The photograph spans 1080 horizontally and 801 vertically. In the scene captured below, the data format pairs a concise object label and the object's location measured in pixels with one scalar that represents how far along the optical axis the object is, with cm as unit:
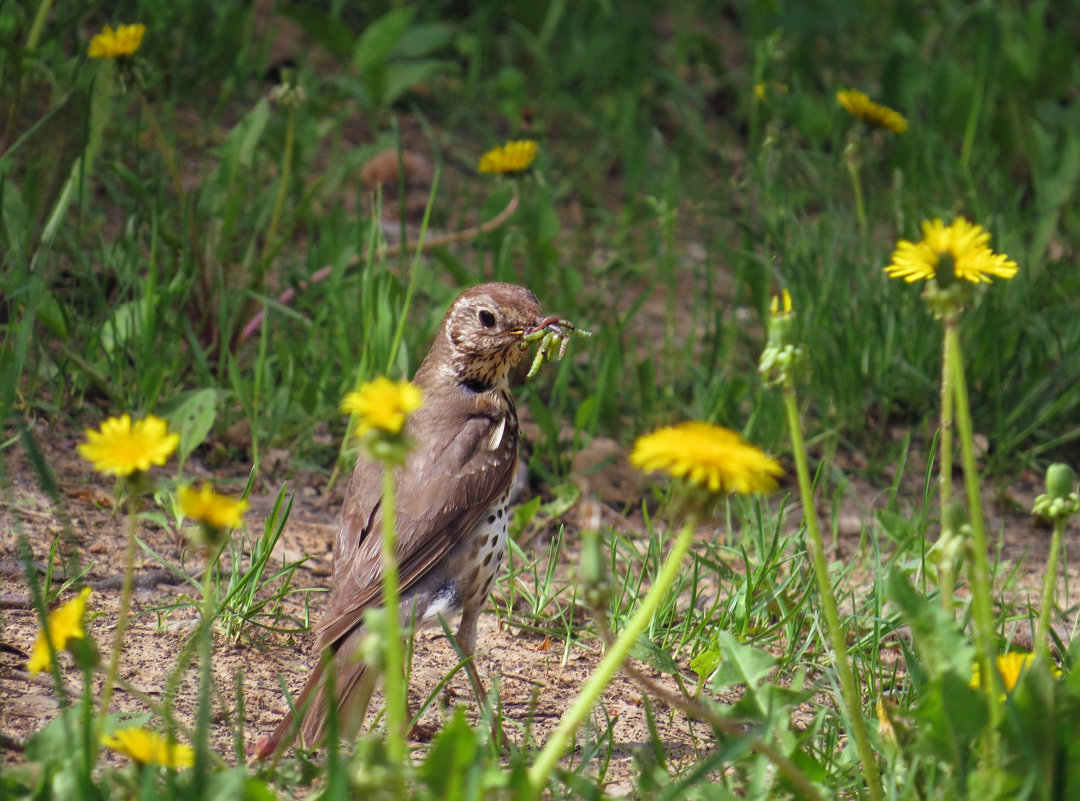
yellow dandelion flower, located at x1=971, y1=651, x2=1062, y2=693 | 502
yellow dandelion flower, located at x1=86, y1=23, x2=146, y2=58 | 916
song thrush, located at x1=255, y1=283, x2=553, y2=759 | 681
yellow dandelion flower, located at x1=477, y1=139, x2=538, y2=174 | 1051
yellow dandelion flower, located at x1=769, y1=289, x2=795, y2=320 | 450
